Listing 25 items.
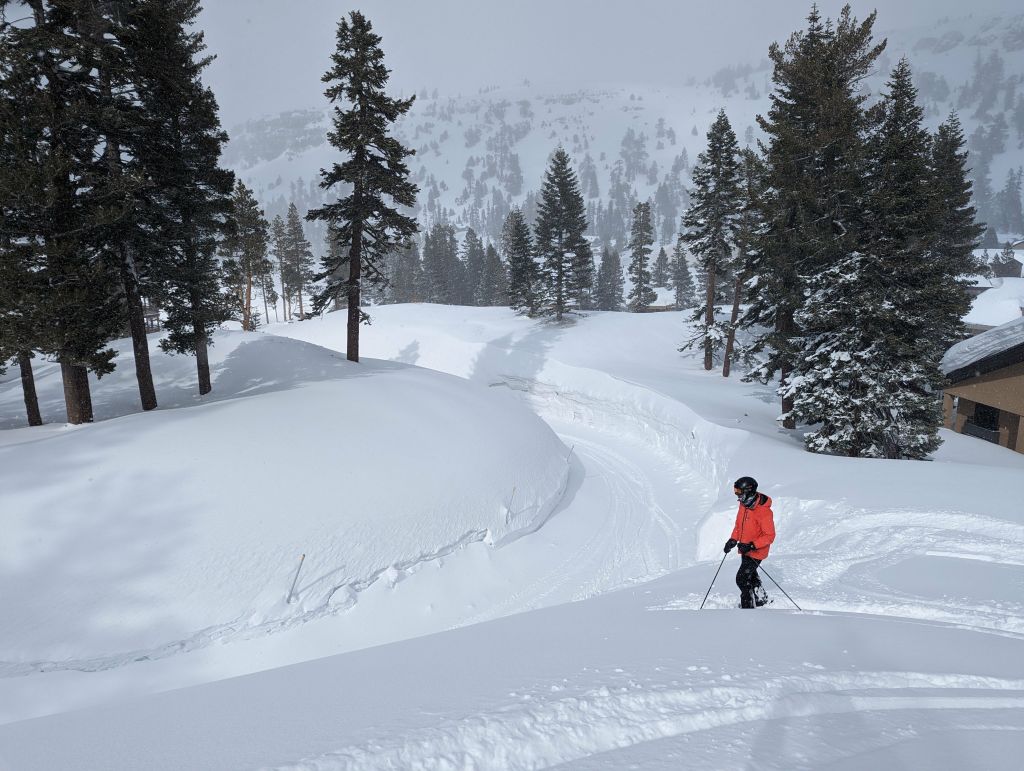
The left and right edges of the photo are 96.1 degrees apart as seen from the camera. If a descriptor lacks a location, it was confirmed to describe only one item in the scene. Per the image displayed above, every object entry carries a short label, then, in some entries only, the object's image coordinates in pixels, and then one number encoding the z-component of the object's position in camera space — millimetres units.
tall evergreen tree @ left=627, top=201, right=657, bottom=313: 57219
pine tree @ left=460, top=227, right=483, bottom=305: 83812
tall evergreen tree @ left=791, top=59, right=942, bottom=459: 13625
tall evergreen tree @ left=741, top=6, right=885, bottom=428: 14805
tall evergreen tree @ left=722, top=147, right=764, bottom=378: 16625
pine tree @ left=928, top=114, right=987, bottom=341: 13773
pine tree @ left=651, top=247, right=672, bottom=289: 102000
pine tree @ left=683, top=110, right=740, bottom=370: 28156
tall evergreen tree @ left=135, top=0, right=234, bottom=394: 12883
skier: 6508
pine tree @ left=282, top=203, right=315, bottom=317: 54156
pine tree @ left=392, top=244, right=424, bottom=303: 80812
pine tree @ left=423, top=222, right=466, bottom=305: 74688
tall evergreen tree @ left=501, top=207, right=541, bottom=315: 44156
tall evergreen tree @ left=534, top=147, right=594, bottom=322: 42406
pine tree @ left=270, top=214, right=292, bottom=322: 54688
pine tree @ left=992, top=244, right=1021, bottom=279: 82000
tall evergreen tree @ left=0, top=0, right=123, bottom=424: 10000
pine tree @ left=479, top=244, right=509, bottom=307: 73125
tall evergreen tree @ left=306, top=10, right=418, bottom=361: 17453
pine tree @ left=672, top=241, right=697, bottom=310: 85625
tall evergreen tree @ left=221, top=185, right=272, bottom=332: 28672
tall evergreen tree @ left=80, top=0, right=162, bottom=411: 11109
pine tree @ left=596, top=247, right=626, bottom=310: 76125
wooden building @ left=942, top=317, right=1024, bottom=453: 20469
